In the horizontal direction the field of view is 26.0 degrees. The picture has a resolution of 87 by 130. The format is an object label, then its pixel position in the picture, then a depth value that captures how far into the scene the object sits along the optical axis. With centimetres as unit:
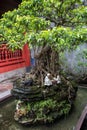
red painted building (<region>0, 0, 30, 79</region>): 574
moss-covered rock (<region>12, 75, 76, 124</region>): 307
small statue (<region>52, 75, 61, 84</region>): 342
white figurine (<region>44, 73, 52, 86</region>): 328
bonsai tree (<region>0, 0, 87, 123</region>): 261
